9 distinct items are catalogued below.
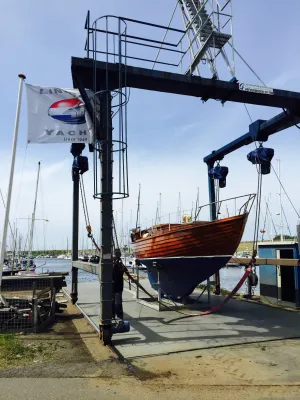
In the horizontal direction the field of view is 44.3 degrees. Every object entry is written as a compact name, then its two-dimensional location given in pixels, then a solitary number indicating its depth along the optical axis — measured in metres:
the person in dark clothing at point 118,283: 8.41
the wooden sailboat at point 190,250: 10.37
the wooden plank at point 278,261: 10.32
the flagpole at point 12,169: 8.94
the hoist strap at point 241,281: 8.57
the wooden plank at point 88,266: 7.84
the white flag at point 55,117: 7.75
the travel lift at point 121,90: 7.27
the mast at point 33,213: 33.26
